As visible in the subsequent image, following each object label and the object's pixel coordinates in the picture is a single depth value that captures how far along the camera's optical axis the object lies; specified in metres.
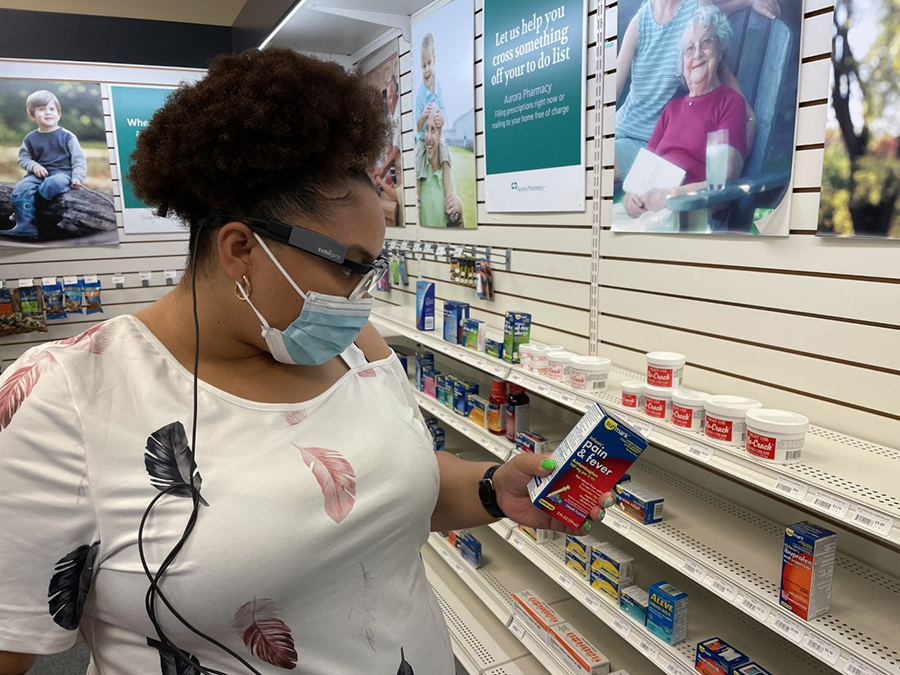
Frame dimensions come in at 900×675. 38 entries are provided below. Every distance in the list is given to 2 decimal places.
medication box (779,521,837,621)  1.43
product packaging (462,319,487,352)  2.88
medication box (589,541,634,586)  2.07
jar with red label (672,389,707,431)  1.72
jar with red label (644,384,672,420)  1.82
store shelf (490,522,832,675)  1.79
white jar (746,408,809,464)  1.48
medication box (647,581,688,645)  1.83
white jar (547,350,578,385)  2.28
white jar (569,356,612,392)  2.12
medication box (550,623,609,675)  2.23
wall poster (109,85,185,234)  5.47
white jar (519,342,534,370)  2.45
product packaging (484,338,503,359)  2.69
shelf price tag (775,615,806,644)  1.43
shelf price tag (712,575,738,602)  1.60
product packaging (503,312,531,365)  2.56
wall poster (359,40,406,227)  4.35
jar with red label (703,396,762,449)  1.61
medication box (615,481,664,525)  1.94
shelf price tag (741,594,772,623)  1.51
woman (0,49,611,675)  0.95
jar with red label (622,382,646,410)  1.92
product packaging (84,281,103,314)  5.44
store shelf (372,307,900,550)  1.27
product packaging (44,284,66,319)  5.32
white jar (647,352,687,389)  1.83
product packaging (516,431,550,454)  2.57
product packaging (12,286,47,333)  5.19
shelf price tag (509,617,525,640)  2.62
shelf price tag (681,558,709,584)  1.69
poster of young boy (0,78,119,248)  5.19
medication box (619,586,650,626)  1.96
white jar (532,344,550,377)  2.39
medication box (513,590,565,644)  2.51
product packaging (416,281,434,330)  3.43
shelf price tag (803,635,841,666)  1.35
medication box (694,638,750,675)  1.68
